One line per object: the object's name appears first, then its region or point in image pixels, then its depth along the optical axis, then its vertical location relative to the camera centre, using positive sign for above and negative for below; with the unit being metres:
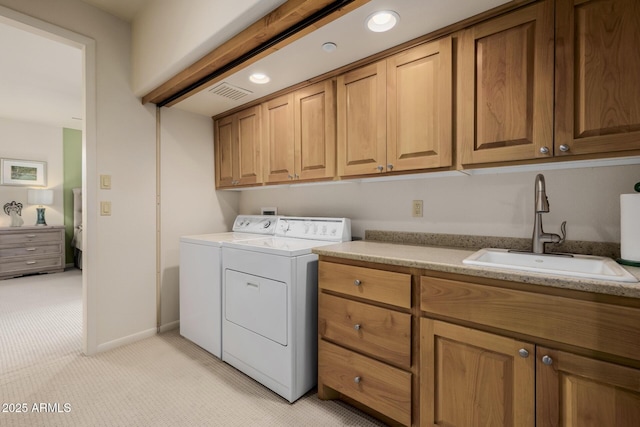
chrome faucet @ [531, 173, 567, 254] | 1.39 -0.07
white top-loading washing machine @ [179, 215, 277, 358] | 2.19 -0.60
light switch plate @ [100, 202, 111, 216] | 2.30 +0.03
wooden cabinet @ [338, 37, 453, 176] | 1.53 +0.57
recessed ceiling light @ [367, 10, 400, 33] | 1.41 +0.94
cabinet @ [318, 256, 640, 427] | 0.95 -0.56
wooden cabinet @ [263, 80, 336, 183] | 2.03 +0.58
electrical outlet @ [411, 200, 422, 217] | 1.95 +0.01
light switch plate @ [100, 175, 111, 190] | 2.30 +0.23
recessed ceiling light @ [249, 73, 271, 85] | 2.05 +0.95
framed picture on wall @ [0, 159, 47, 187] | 4.69 +0.65
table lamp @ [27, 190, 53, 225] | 4.90 +0.21
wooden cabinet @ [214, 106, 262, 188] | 2.56 +0.59
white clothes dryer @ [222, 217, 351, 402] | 1.71 -0.62
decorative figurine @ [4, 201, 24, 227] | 4.78 -0.01
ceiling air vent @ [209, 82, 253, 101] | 2.26 +0.96
